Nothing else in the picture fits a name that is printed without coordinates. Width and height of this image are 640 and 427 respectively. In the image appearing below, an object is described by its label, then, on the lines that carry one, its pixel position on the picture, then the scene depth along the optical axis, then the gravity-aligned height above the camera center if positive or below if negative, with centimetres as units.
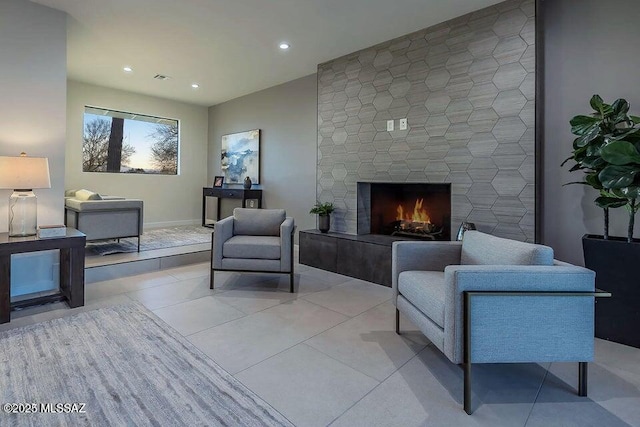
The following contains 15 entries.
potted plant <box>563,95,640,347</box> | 209 +11
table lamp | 263 +22
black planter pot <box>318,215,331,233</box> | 434 -12
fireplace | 385 +5
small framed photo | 686 +67
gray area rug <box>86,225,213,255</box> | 459 -44
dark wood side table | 254 -44
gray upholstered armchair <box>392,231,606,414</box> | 160 -48
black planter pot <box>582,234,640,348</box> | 222 -48
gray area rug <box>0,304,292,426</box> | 151 -91
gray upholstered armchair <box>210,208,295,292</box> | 329 -40
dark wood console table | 588 +37
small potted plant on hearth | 433 -2
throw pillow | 426 +21
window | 588 +133
